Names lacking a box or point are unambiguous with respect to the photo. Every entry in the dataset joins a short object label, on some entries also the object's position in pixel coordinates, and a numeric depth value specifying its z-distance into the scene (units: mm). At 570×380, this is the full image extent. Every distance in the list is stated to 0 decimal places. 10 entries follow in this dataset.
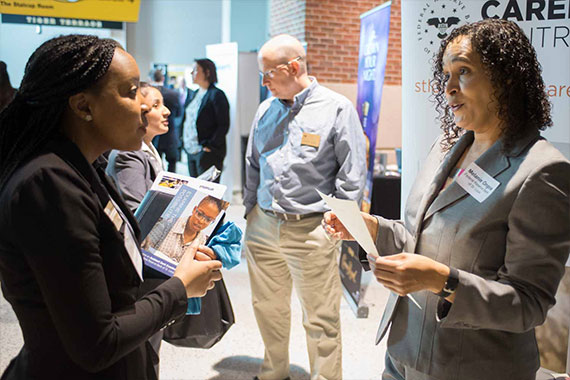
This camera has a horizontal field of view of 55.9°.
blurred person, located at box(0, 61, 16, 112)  3756
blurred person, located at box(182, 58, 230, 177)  5883
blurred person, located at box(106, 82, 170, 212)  2127
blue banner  3959
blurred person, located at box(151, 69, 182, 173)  6848
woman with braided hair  906
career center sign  2234
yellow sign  3453
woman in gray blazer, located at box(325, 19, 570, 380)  1167
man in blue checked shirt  2701
